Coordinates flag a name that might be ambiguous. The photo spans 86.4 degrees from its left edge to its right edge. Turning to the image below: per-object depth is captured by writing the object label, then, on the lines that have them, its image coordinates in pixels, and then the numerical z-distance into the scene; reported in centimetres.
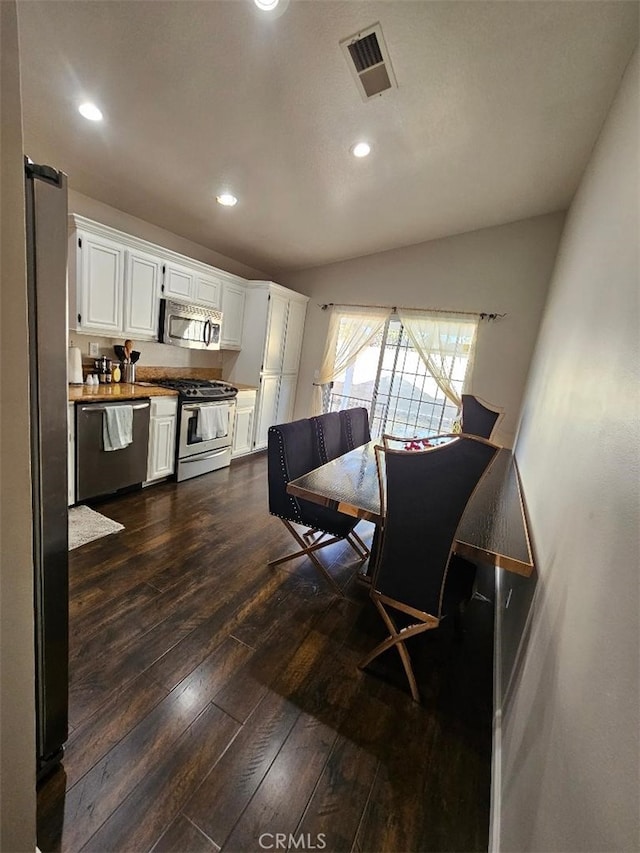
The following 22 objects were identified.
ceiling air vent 161
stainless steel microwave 335
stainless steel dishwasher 257
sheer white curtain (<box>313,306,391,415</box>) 447
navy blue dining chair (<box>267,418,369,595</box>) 206
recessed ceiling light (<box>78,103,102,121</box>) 199
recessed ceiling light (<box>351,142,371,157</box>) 231
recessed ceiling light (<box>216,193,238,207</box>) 291
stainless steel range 340
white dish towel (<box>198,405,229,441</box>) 350
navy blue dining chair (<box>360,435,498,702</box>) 120
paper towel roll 279
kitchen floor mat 233
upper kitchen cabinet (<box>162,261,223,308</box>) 333
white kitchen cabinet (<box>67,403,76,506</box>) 245
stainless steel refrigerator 85
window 408
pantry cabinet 429
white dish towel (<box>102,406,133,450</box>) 267
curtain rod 381
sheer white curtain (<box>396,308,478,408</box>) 398
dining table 137
